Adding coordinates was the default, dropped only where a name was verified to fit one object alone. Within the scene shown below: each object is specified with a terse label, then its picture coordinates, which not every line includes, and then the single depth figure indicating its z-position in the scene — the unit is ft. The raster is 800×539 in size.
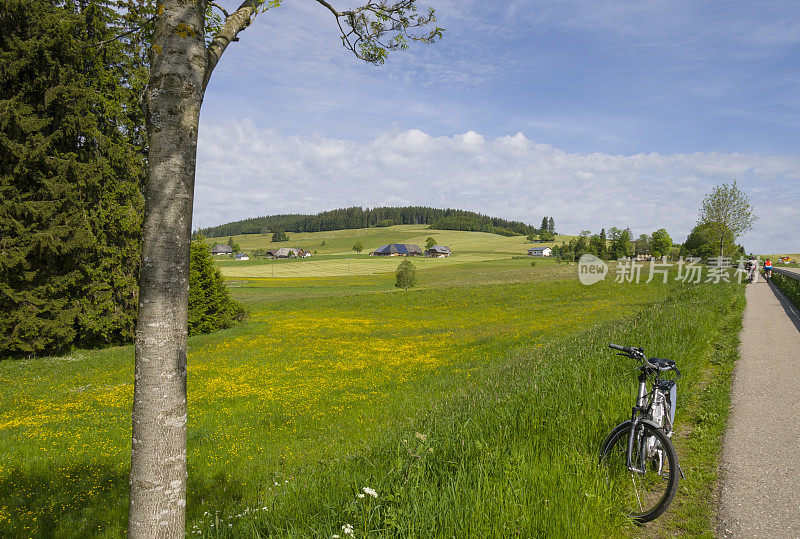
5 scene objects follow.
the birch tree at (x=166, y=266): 9.05
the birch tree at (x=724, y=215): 183.11
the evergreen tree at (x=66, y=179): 55.42
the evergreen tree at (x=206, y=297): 79.92
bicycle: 15.35
